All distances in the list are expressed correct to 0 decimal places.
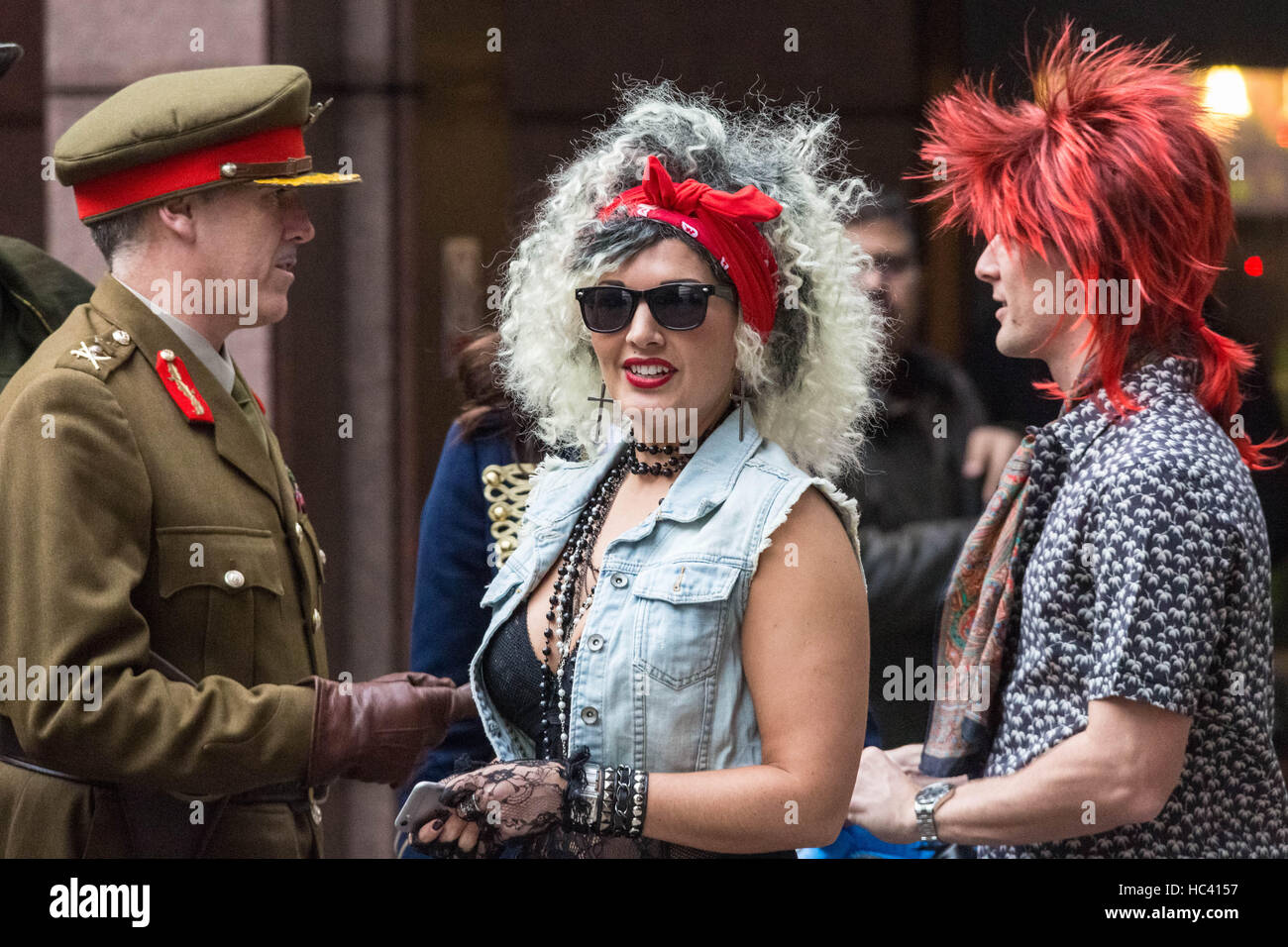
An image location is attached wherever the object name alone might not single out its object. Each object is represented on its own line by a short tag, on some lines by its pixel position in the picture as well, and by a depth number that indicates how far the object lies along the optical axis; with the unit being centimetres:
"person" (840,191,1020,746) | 623
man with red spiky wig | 459
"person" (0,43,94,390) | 585
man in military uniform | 456
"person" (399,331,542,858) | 592
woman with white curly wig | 430
